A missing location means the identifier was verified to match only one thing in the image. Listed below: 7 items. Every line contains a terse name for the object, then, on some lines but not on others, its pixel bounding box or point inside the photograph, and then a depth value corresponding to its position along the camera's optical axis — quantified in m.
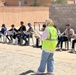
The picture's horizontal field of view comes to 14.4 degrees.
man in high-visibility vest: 8.66
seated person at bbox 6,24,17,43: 17.06
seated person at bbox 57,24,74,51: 14.21
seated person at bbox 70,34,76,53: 13.66
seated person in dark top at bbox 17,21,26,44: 16.61
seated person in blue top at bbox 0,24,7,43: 17.98
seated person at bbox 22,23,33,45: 16.22
